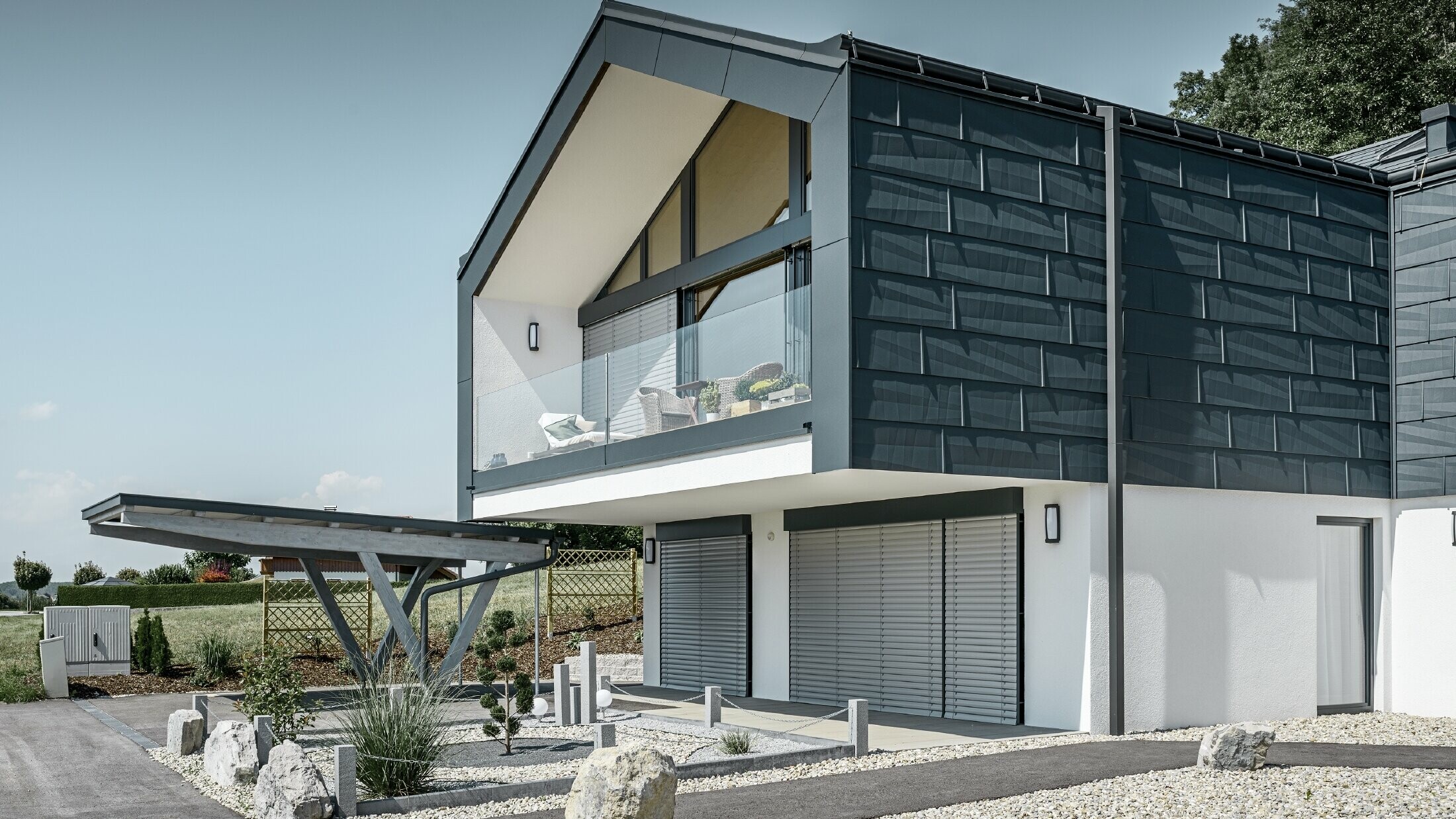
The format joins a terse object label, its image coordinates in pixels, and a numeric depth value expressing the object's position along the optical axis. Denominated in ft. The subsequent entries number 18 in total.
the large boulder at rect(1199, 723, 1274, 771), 28.73
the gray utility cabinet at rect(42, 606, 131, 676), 60.75
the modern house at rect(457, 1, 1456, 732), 35.73
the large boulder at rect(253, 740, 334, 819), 25.75
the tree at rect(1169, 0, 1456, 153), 72.64
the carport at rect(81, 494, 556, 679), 40.04
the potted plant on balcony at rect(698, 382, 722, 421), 38.99
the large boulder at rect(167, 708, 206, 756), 36.60
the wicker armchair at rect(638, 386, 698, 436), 40.06
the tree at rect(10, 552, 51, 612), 110.01
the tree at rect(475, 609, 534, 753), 35.50
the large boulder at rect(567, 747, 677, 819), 21.35
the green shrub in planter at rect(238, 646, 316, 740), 35.29
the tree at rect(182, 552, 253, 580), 121.49
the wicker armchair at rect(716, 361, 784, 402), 36.96
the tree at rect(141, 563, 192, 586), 116.06
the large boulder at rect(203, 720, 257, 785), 30.94
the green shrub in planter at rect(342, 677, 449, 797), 28.37
